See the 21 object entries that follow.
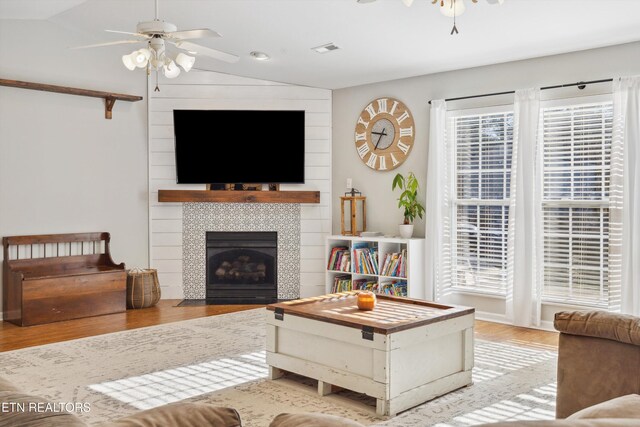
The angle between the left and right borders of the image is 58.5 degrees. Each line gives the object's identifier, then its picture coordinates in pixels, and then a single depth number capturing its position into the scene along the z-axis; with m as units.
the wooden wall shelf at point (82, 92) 5.65
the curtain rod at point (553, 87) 5.18
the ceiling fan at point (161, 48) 3.48
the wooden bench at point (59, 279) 5.57
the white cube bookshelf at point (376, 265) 6.25
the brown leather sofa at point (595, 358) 2.43
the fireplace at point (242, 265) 7.16
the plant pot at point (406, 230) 6.35
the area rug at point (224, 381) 3.28
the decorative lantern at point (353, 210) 6.88
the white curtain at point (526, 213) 5.52
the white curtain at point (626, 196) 4.90
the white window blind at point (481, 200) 5.87
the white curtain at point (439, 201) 6.24
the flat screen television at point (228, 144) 6.89
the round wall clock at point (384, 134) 6.68
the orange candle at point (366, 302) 3.71
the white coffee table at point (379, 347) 3.22
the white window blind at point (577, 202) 5.20
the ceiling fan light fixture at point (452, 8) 2.81
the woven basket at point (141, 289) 6.40
